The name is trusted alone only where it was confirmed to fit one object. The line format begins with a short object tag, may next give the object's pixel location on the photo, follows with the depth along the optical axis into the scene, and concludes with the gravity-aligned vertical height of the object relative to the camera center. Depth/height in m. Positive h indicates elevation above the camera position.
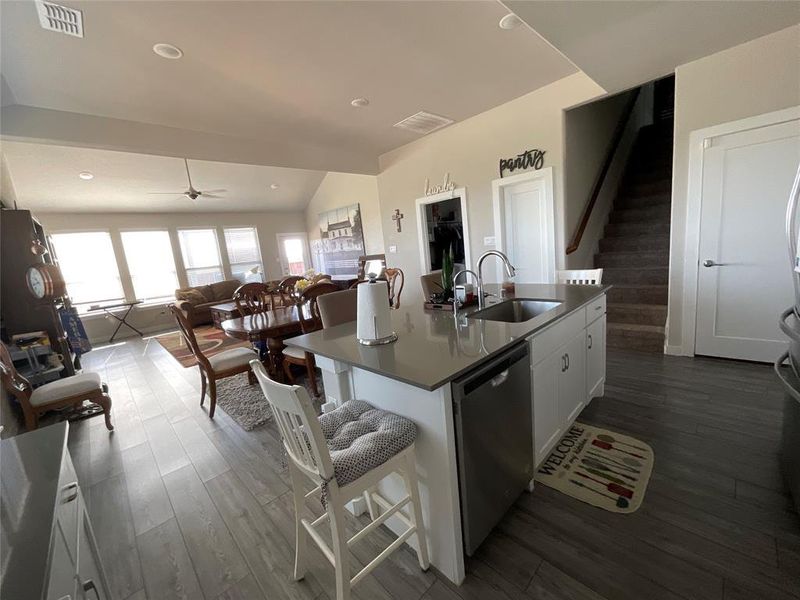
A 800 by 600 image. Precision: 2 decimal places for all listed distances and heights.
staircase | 3.44 -0.31
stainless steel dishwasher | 1.20 -0.79
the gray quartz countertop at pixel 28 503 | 0.55 -0.48
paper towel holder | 1.53 -0.42
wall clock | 3.34 +0.04
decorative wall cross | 5.62 +0.53
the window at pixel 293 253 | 9.21 +0.17
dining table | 2.89 -0.59
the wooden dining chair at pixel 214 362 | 2.70 -0.84
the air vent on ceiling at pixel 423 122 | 4.14 +1.61
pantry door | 3.94 +0.11
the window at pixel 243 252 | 8.31 +0.31
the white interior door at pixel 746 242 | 2.55 -0.25
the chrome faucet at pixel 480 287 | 2.04 -0.30
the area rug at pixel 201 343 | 4.86 -1.24
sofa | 6.95 -0.61
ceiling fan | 5.23 +1.21
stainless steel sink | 2.07 -0.49
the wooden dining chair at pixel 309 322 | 2.93 -0.59
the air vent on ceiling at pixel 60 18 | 2.03 +1.69
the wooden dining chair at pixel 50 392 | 2.43 -0.86
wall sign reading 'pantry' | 3.83 +0.88
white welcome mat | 1.59 -1.29
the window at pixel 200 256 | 7.71 +0.32
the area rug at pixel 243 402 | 2.69 -1.26
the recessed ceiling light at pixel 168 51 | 2.42 +1.64
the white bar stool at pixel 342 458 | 1.01 -0.70
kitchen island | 1.19 -0.56
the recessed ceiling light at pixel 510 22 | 2.38 +1.58
